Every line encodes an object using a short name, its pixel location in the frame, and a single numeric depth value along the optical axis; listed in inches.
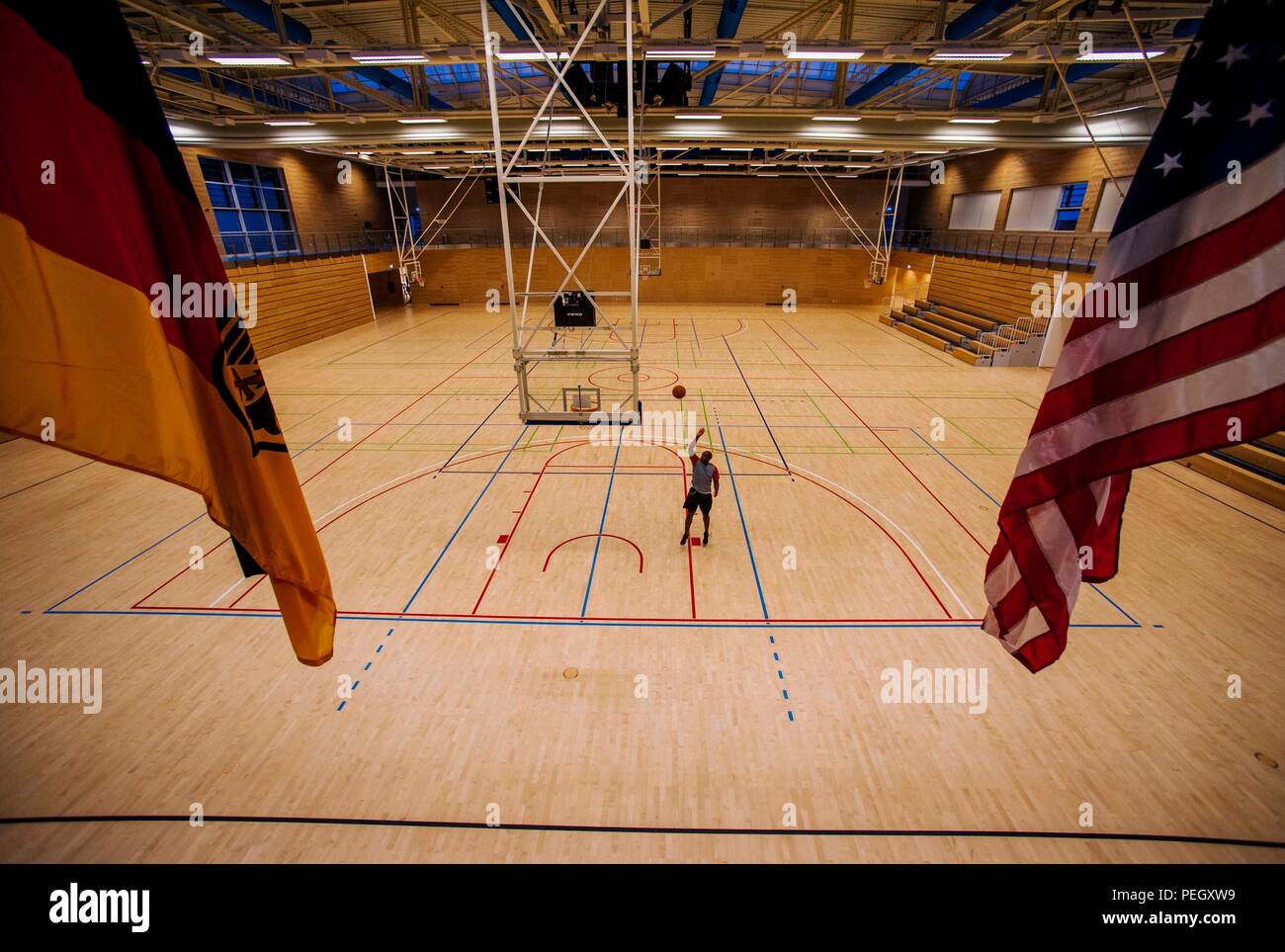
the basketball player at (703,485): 331.6
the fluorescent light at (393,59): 412.2
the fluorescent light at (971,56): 398.9
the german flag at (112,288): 52.0
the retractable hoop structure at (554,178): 370.9
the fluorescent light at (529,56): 394.0
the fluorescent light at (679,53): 403.9
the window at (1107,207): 733.9
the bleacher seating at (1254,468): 410.0
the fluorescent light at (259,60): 401.4
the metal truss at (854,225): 1098.2
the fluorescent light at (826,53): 398.6
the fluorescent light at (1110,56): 379.1
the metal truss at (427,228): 1167.7
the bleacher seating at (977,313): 786.8
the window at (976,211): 1027.4
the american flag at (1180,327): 77.0
